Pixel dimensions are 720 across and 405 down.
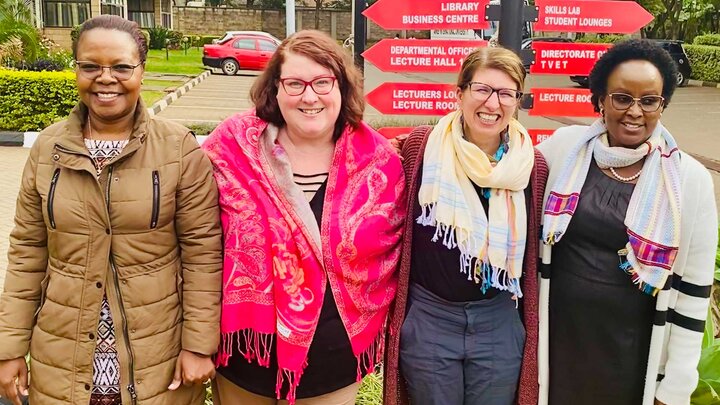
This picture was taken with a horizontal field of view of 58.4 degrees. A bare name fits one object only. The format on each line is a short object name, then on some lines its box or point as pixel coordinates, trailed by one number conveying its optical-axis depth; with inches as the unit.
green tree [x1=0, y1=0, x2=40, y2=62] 495.8
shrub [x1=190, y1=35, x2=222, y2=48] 1382.9
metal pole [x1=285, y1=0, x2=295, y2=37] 329.1
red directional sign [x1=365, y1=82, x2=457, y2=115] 191.0
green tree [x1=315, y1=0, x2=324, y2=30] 1427.4
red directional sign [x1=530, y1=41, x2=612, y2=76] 191.3
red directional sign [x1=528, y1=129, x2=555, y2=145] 197.3
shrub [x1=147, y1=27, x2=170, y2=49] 1175.0
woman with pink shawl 89.7
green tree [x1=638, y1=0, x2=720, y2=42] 981.3
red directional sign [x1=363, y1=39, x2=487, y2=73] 187.5
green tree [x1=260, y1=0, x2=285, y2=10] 1569.9
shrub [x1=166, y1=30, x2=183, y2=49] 1238.8
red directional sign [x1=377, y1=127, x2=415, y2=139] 192.1
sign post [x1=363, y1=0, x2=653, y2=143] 183.5
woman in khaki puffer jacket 83.9
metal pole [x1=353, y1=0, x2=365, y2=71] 200.5
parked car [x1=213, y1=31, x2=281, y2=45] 890.7
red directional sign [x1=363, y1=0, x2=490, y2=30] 182.9
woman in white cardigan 89.9
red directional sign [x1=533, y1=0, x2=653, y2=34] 184.9
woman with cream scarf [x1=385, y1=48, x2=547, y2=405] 93.3
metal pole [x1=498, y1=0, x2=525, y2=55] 171.6
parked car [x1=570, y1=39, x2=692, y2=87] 791.2
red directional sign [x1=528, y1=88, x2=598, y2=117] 195.3
